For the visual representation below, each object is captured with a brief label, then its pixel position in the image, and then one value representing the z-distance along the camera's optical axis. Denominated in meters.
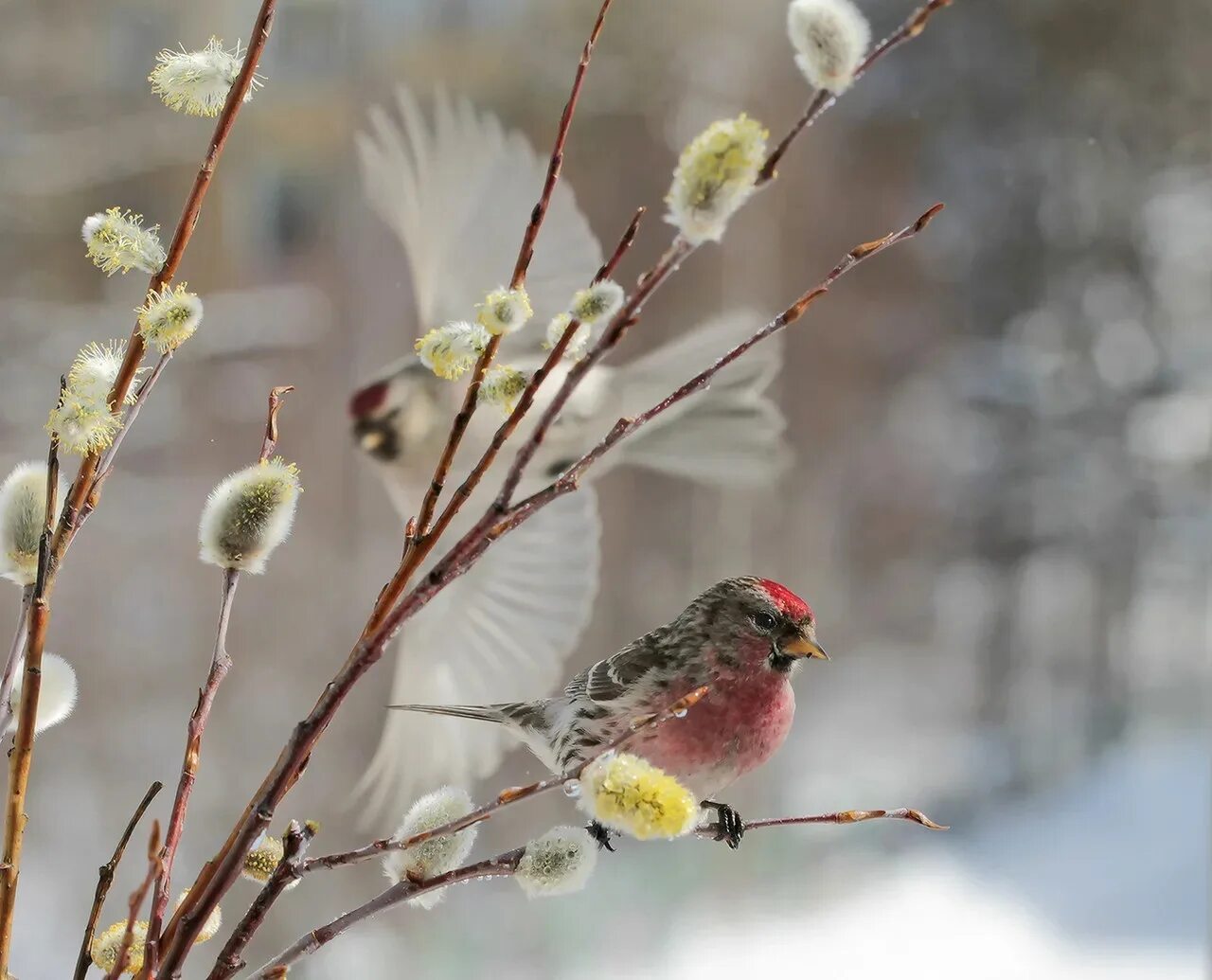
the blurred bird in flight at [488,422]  2.80
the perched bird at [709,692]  2.35
